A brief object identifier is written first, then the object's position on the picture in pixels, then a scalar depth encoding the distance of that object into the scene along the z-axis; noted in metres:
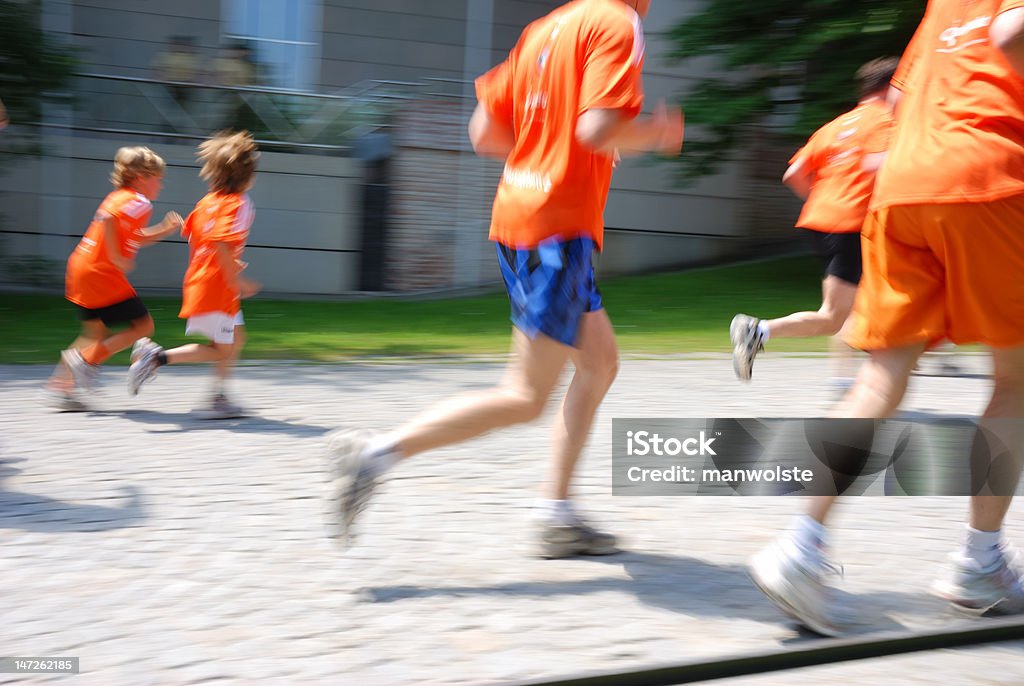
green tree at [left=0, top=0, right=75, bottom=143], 12.63
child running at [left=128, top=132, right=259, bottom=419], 6.19
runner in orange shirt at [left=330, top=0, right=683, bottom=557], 3.22
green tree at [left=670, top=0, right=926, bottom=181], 13.20
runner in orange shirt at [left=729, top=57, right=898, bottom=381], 5.71
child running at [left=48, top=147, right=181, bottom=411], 6.39
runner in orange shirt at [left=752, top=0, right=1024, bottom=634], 2.82
